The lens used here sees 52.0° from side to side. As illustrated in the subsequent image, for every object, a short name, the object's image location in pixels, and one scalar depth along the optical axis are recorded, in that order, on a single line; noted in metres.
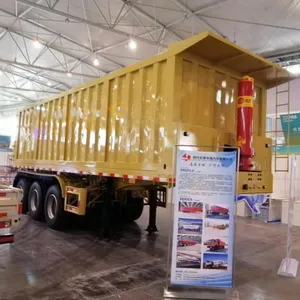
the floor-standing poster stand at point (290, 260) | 5.16
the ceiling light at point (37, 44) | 12.99
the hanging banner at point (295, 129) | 10.39
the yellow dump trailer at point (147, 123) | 4.85
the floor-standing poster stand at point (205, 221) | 4.07
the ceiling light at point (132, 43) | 11.67
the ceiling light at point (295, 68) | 12.22
